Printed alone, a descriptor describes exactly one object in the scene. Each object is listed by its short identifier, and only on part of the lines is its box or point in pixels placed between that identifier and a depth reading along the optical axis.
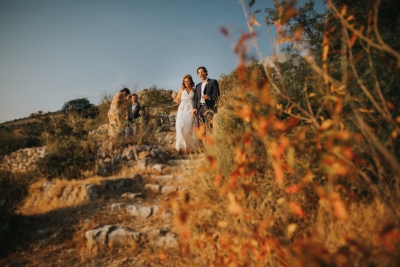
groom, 6.11
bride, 6.65
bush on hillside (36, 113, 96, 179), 6.47
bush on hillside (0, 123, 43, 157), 12.72
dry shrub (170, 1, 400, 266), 1.56
